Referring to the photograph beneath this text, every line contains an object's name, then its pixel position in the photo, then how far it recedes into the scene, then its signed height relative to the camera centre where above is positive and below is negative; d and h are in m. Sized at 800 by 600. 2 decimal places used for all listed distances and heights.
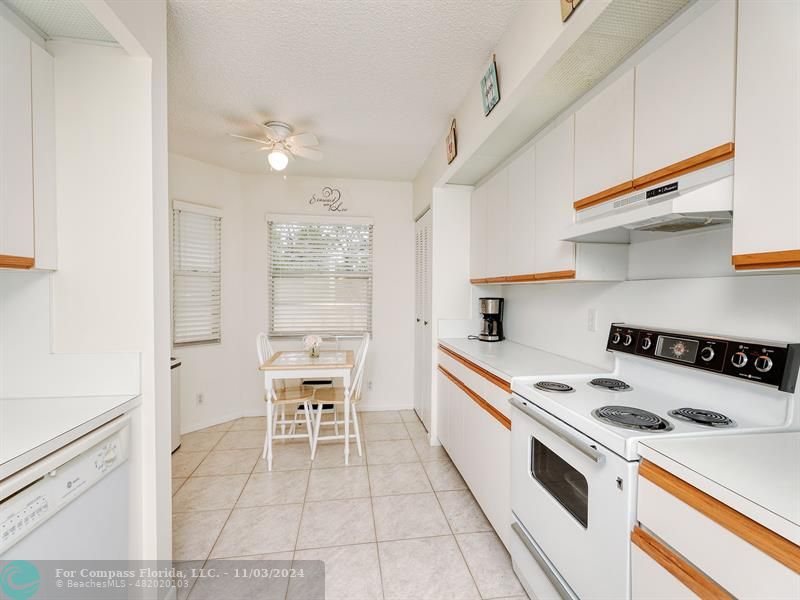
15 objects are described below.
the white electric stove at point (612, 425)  1.02 -0.42
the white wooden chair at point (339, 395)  2.87 -0.89
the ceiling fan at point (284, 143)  2.60 +1.15
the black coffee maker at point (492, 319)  2.86 -0.22
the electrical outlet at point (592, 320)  1.92 -0.15
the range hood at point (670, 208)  0.94 +0.27
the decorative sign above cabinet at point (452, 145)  2.50 +1.09
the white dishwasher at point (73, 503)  0.87 -0.63
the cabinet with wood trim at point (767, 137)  0.77 +0.37
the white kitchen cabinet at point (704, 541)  0.66 -0.54
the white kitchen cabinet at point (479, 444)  1.76 -0.92
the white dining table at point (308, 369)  2.66 -0.61
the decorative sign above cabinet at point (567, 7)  1.19 +1.00
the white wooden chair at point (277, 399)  2.71 -0.89
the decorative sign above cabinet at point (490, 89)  1.77 +1.07
